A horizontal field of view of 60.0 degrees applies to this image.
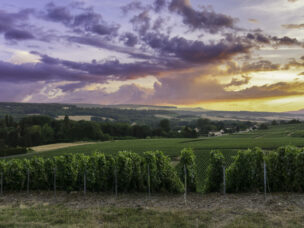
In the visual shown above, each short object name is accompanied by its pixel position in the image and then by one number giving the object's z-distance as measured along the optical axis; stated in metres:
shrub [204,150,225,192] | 17.23
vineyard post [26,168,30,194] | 19.01
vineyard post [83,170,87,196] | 17.96
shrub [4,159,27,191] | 19.72
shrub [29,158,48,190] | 19.44
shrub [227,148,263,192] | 16.36
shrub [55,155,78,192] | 18.70
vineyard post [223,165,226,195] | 15.86
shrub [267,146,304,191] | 15.91
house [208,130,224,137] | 120.16
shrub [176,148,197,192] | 17.73
